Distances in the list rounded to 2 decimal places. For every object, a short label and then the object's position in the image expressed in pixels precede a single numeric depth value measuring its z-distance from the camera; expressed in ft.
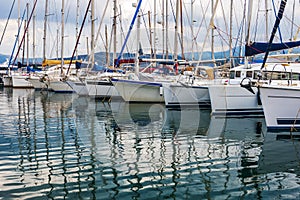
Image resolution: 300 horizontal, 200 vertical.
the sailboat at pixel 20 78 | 184.75
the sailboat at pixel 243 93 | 68.02
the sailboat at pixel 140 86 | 91.98
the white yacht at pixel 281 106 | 53.31
